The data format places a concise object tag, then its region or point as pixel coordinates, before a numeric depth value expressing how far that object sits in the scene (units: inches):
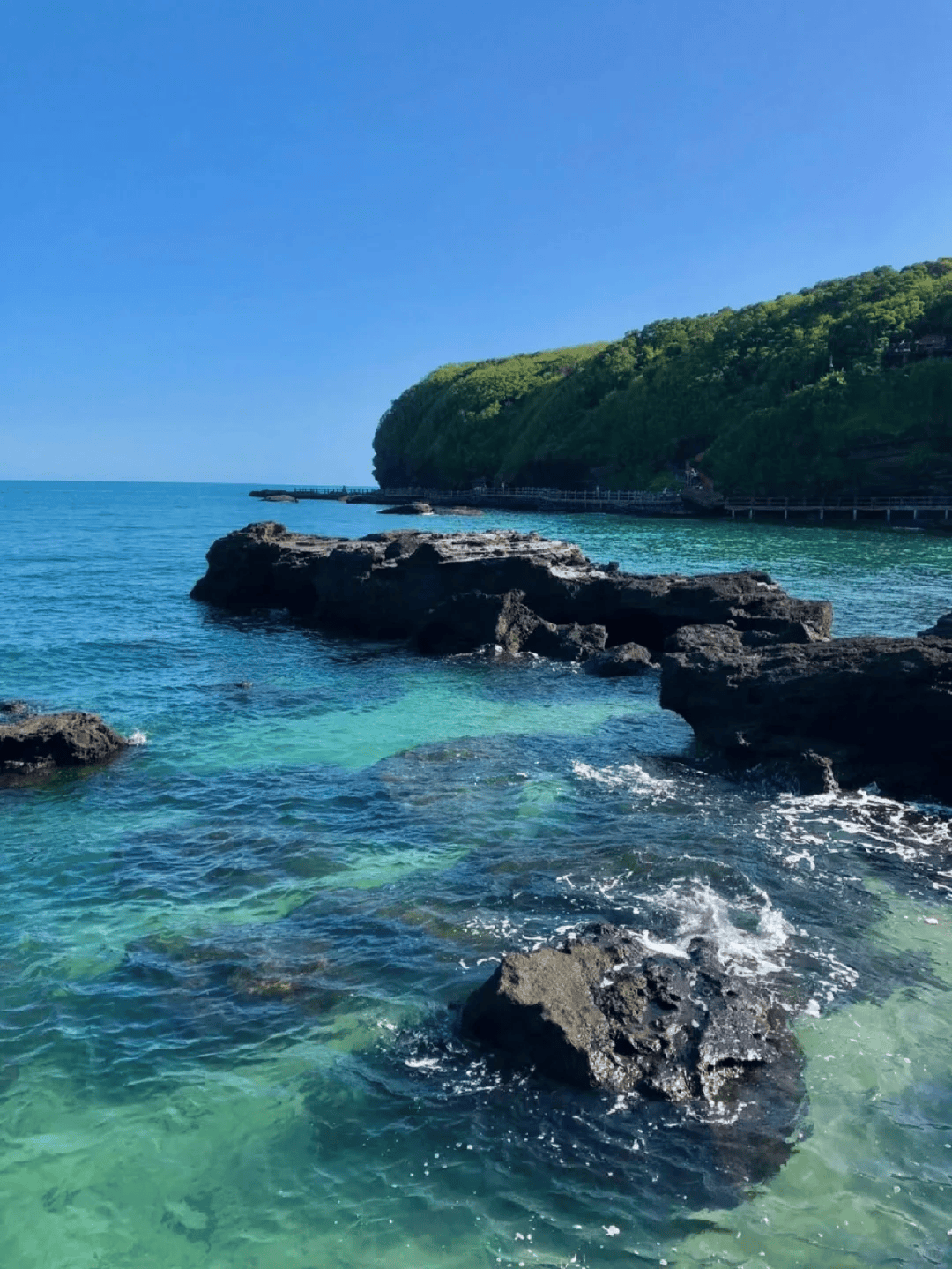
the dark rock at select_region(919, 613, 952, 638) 840.1
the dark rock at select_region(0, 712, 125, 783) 692.1
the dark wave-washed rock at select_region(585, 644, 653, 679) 1038.4
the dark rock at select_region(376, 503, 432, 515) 4367.6
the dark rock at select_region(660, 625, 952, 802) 610.5
